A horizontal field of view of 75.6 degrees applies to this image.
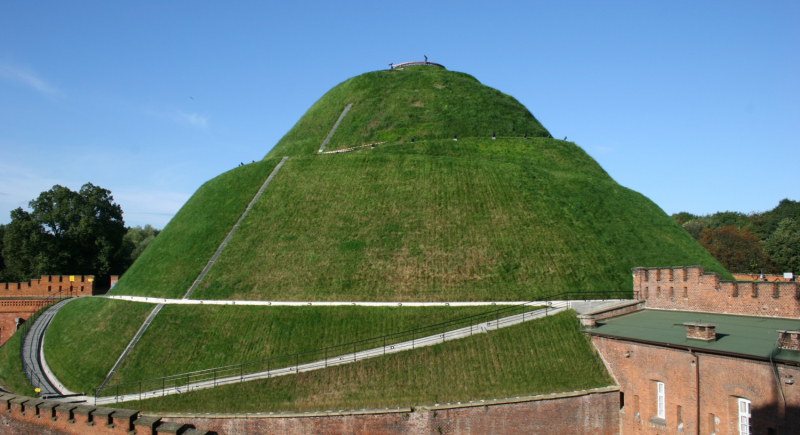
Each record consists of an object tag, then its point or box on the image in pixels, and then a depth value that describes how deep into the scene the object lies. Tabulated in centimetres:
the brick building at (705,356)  1599
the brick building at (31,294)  4375
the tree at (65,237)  5891
